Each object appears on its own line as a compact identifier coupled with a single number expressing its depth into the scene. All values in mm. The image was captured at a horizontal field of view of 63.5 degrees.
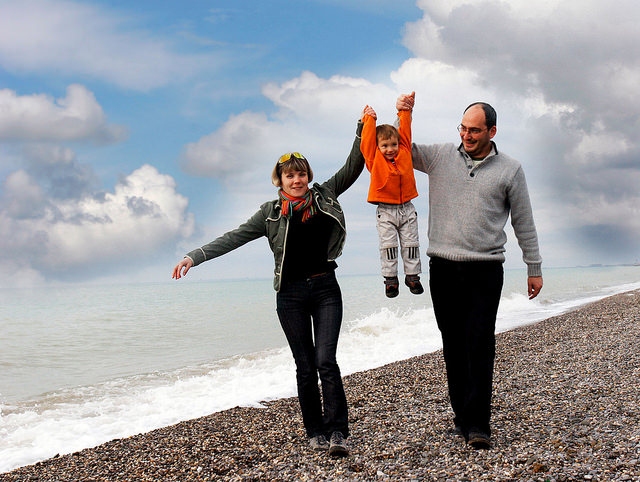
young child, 3941
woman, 4031
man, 3982
